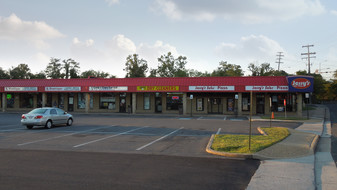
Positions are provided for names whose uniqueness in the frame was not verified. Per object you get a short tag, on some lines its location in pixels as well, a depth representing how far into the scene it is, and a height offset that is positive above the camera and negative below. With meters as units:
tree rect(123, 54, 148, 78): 75.69 +10.18
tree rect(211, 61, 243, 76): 76.81 +9.85
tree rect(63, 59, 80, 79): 83.50 +11.23
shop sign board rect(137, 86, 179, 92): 31.80 +1.78
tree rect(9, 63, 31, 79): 80.88 +9.47
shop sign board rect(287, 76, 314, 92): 28.14 +2.11
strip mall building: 30.20 +1.14
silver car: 16.95 -0.98
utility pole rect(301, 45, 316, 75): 58.44 +10.94
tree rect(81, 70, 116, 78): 90.71 +10.21
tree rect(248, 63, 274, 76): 83.15 +10.78
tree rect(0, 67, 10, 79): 76.53 +8.17
